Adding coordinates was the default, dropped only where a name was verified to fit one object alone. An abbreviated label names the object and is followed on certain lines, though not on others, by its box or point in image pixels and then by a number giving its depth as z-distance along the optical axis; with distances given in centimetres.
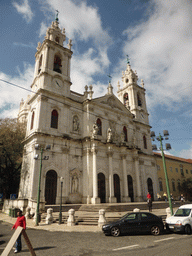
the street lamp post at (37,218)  1384
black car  1020
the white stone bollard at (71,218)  1358
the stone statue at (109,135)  2630
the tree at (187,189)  4044
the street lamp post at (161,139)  1636
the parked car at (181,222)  1043
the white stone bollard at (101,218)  1304
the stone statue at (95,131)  2468
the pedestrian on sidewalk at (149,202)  1748
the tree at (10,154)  2477
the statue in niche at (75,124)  2553
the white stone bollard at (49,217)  1463
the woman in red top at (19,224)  749
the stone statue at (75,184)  2249
